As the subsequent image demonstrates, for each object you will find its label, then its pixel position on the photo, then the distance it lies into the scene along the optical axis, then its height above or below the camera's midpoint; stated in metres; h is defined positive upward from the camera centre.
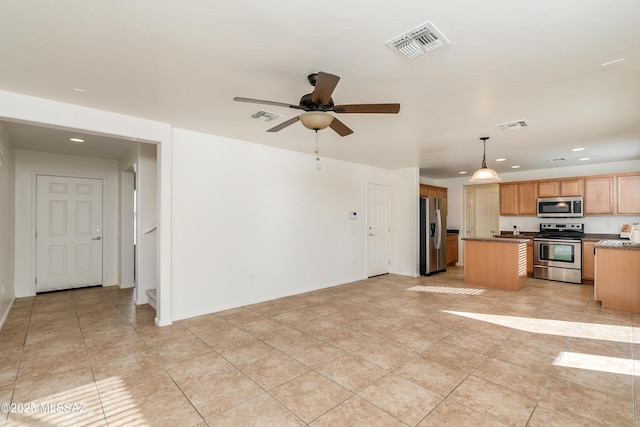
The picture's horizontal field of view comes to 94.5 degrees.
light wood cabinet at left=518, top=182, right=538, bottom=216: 6.97 +0.38
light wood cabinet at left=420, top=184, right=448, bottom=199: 7.38 +0.61
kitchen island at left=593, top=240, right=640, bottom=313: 4.21 -0.92
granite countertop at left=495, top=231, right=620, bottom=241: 6.18 -0.50
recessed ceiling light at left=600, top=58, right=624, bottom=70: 2.23 +1.15
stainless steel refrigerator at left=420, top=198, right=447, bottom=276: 6.98 -0.51
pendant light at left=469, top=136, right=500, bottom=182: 4.41 +0.58
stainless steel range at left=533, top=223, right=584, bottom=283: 6.03 -0.85
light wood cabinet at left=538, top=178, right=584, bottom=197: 6.41 +0.58
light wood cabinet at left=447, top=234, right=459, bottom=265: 8.18 -0.97
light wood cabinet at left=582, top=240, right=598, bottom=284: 5.90 -0.95
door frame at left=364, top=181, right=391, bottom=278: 6.62 -0.41
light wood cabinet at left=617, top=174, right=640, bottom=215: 5.78 +0.38
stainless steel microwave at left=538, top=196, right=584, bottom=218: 6.36 +0.14
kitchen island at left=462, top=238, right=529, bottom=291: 5.46 -0.94
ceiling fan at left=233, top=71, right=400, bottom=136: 2.26 +0.85
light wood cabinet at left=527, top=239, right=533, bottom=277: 6.63 -0.97
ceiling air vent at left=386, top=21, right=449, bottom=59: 1.88 +1.16
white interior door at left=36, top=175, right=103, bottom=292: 5.34 -0.31
